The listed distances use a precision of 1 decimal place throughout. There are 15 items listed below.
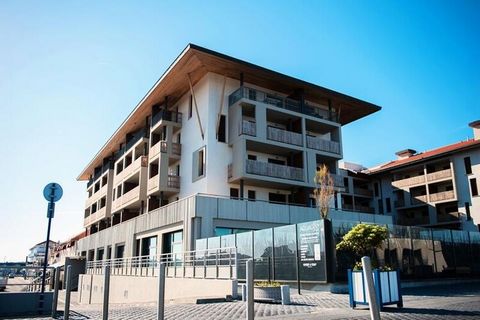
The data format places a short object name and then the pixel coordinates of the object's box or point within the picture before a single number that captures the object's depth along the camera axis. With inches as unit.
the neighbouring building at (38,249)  6001.5
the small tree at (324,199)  679.4
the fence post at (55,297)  442.6
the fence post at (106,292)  334.0
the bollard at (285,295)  502.9
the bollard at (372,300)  140.4
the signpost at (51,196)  465.4
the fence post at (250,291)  202.5
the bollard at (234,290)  583.8
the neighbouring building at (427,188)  1656.0
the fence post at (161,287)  265.4
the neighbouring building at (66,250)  2263.0
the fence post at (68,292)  390.0
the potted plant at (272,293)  506.9
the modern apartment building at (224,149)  1064.2
